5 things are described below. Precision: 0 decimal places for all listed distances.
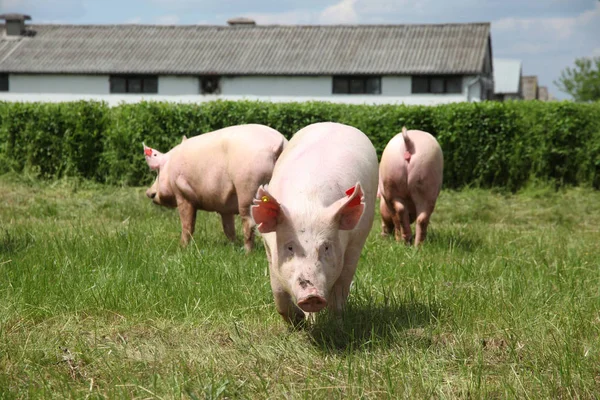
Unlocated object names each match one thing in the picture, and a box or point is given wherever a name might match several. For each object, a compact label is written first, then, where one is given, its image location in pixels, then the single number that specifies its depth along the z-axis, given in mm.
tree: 55969
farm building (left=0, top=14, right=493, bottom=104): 32031
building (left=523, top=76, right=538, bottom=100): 77500
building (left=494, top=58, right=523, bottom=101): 59281
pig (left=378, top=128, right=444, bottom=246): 7539
